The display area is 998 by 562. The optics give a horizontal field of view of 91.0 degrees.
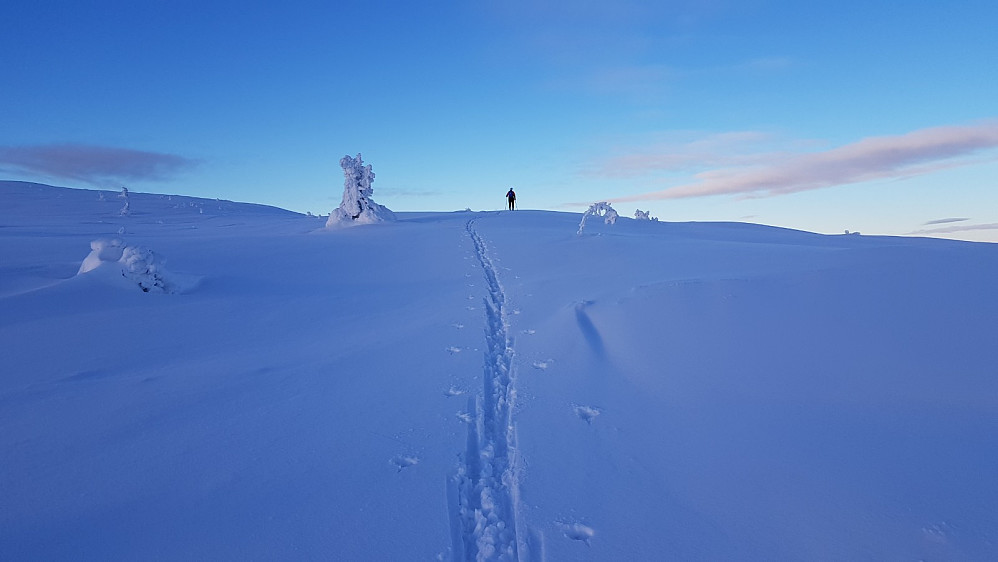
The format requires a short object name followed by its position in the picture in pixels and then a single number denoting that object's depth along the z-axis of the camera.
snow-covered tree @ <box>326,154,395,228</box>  25.38
